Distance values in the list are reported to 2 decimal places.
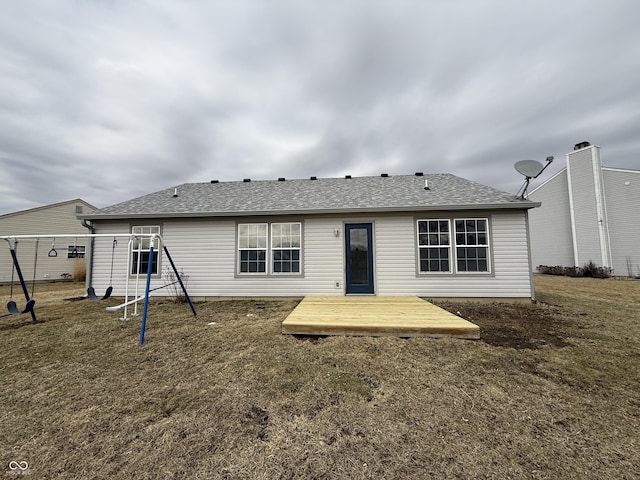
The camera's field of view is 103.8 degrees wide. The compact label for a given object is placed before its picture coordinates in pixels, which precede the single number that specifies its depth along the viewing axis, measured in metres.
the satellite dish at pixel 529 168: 7.48
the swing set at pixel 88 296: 4.43
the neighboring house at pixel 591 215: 14.43
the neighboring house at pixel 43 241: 14.85
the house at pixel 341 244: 7.54
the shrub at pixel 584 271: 14.44
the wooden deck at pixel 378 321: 4.37
